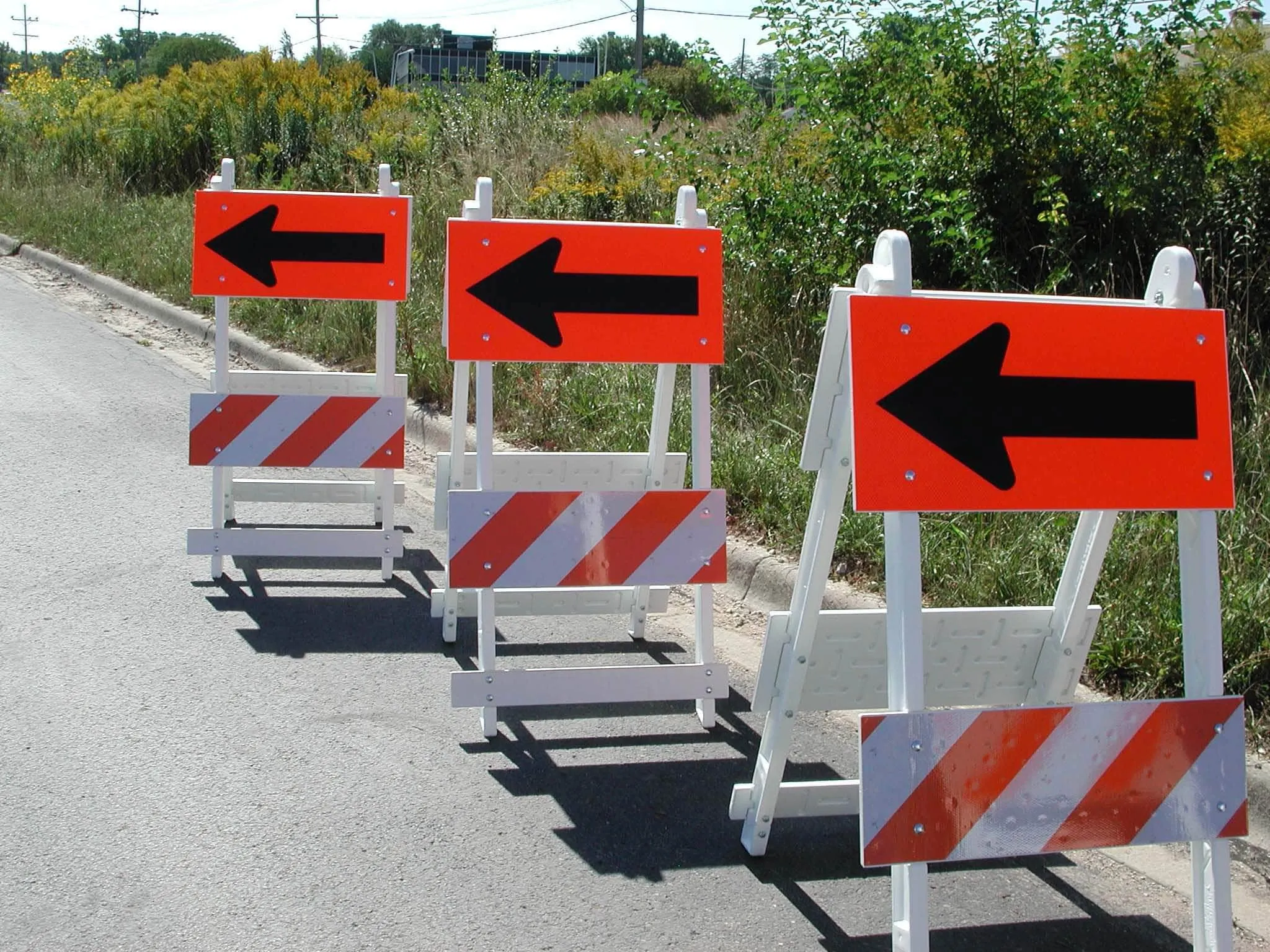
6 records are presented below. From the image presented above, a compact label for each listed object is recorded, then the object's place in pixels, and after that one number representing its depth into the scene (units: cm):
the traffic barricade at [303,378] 637
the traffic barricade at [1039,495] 300
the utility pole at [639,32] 4594
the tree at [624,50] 6058
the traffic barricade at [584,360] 469
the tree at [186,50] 9567
